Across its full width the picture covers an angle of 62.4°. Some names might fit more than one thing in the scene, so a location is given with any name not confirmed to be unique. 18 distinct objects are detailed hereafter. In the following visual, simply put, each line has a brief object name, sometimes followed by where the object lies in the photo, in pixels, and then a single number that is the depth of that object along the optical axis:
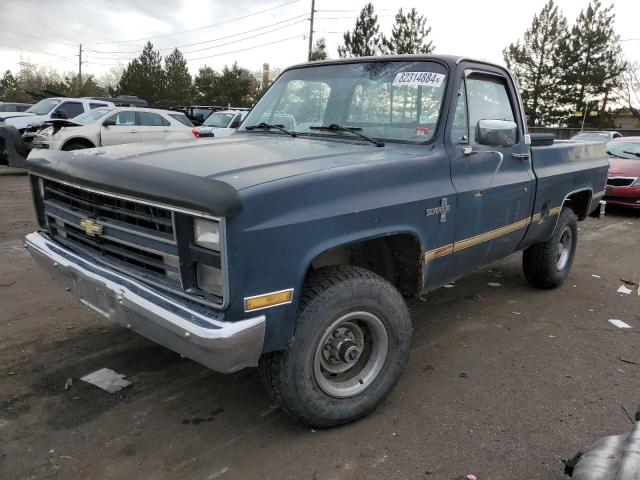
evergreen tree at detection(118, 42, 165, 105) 45.47
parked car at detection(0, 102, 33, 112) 19.77
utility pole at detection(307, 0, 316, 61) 37.75
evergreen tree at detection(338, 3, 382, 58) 37.31
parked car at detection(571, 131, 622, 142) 17.02
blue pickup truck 2.29
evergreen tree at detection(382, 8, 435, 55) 36.50
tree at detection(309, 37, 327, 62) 38.53
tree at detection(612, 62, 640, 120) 39.56
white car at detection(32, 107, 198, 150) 11.40
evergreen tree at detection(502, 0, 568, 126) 38.81
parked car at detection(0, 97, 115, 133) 14.53
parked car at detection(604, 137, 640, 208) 10.04
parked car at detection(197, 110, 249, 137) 15.28
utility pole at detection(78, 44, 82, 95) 71.09
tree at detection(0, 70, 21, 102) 49.94
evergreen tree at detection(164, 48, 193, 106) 45.91
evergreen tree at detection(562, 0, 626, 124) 38.34
